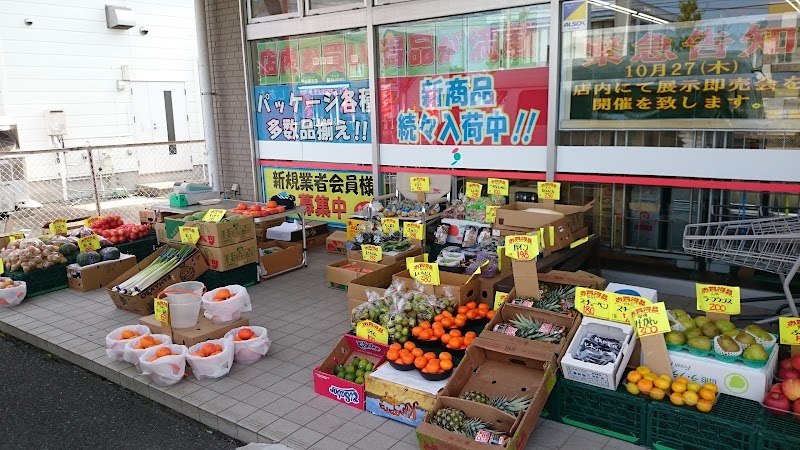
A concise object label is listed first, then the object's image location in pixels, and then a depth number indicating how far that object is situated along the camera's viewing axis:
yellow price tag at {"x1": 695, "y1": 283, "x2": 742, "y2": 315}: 4.03
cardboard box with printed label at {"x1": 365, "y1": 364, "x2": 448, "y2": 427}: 4.02
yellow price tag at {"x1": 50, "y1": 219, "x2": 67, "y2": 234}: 8.38
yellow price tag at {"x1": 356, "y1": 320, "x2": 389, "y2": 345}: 4.68
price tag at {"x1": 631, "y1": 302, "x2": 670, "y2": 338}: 3.75
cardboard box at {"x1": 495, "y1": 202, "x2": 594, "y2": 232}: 6.29
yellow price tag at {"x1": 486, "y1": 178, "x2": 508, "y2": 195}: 7.25
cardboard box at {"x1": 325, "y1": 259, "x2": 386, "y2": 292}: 6.89
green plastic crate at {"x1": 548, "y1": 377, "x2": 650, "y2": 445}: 3.73
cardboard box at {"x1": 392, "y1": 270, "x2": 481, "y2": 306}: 5.30
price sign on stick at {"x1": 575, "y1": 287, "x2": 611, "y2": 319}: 4.22
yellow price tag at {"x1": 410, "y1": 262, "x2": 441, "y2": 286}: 5.39
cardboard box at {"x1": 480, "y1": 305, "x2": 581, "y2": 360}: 4.09
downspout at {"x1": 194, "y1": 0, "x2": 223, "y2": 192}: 10.06
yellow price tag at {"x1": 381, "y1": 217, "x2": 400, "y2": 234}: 7.27
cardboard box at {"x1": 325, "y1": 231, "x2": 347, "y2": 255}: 8.66
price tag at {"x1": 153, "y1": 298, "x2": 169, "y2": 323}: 5.18
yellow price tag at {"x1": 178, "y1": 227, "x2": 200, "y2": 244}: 6.96
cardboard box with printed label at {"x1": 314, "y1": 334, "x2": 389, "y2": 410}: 4.36
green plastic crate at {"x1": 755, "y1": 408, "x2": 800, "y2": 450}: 3.18
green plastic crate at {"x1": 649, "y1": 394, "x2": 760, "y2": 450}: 3.37
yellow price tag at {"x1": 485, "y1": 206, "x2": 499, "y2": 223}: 6.87
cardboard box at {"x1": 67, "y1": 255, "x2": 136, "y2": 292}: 7.36
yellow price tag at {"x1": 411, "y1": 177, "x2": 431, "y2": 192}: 7.98
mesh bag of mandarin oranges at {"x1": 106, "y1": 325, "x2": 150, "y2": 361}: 5.21
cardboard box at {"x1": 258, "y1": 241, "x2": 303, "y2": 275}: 7.73
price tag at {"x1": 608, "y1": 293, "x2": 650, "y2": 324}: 4.07
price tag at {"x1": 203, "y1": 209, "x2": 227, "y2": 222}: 7.02
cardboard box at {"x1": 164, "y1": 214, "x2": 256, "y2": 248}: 6.88
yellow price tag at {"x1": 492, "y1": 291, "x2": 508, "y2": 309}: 5.05
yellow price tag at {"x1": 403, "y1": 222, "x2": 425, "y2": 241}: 7.04
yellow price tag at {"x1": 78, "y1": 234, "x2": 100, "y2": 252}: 7.77
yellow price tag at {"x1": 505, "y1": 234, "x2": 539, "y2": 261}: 4.61
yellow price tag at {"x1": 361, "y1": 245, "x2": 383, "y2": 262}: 6.84
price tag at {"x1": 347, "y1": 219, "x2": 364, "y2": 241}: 7.86
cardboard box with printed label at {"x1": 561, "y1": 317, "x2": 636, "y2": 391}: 3.76
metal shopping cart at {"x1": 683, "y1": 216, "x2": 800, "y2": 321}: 4.88
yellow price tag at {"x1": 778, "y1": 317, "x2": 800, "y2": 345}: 3.82
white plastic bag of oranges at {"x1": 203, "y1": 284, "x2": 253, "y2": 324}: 5.40
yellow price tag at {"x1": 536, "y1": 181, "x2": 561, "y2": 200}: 6.75
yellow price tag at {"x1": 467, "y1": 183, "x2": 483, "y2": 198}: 7.42
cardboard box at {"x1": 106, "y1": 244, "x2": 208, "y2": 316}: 6.38
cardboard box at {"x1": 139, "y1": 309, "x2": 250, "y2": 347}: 5.15
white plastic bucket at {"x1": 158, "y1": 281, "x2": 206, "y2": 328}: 5.28
